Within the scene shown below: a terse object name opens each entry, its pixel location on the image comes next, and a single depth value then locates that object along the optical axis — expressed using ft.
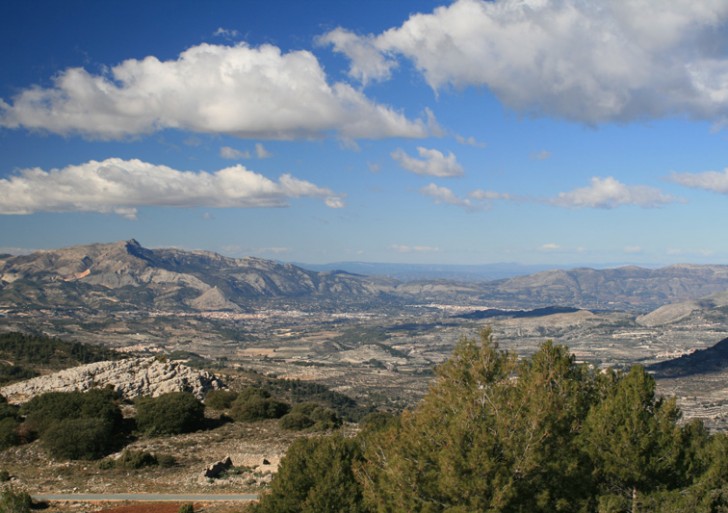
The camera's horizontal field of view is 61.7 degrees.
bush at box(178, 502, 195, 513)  101.02
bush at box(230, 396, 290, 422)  188.44
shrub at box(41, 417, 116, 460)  146.30
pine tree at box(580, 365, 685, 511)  84.64
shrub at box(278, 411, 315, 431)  179.42
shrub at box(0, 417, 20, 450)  154.20
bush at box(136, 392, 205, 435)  167.84
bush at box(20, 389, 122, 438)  161.17
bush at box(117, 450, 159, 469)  140.97
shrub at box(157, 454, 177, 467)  142.41
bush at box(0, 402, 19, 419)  167.73
